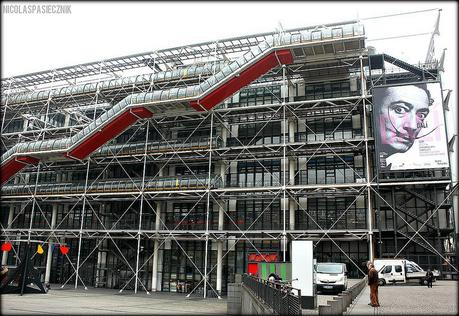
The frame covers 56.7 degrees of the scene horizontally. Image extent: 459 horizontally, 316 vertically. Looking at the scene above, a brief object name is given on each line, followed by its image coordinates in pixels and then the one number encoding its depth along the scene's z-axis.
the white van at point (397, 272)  21.08
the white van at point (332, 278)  17.95
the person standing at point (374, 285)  11.73
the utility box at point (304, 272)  13.14
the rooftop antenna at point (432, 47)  26.39
